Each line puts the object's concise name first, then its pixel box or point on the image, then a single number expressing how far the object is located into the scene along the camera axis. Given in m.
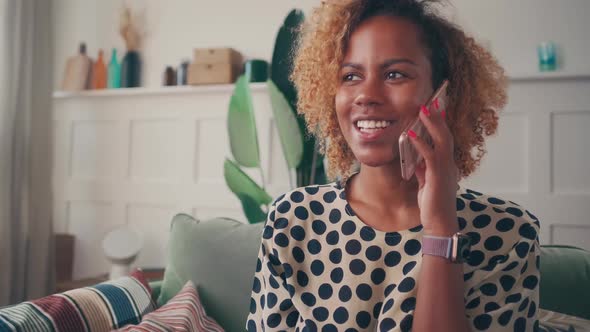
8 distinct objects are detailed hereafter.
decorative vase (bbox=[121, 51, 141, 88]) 3.36
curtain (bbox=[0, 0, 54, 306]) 3.00
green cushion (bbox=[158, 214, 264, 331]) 1.42
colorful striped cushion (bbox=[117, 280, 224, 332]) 1.18
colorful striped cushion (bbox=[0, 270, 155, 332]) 1.12
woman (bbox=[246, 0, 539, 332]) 0.88
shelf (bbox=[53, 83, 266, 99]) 3.06
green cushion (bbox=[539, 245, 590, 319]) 1.21
